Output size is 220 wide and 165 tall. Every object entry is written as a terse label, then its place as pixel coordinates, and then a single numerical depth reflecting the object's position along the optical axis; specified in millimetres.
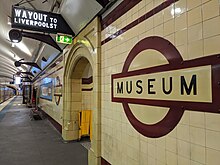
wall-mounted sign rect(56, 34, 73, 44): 4367
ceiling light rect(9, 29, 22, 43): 4609
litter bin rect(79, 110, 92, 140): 5574
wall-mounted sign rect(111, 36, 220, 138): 1328
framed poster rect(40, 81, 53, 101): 8615
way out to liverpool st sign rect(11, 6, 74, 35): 3496
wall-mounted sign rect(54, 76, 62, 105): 6516
